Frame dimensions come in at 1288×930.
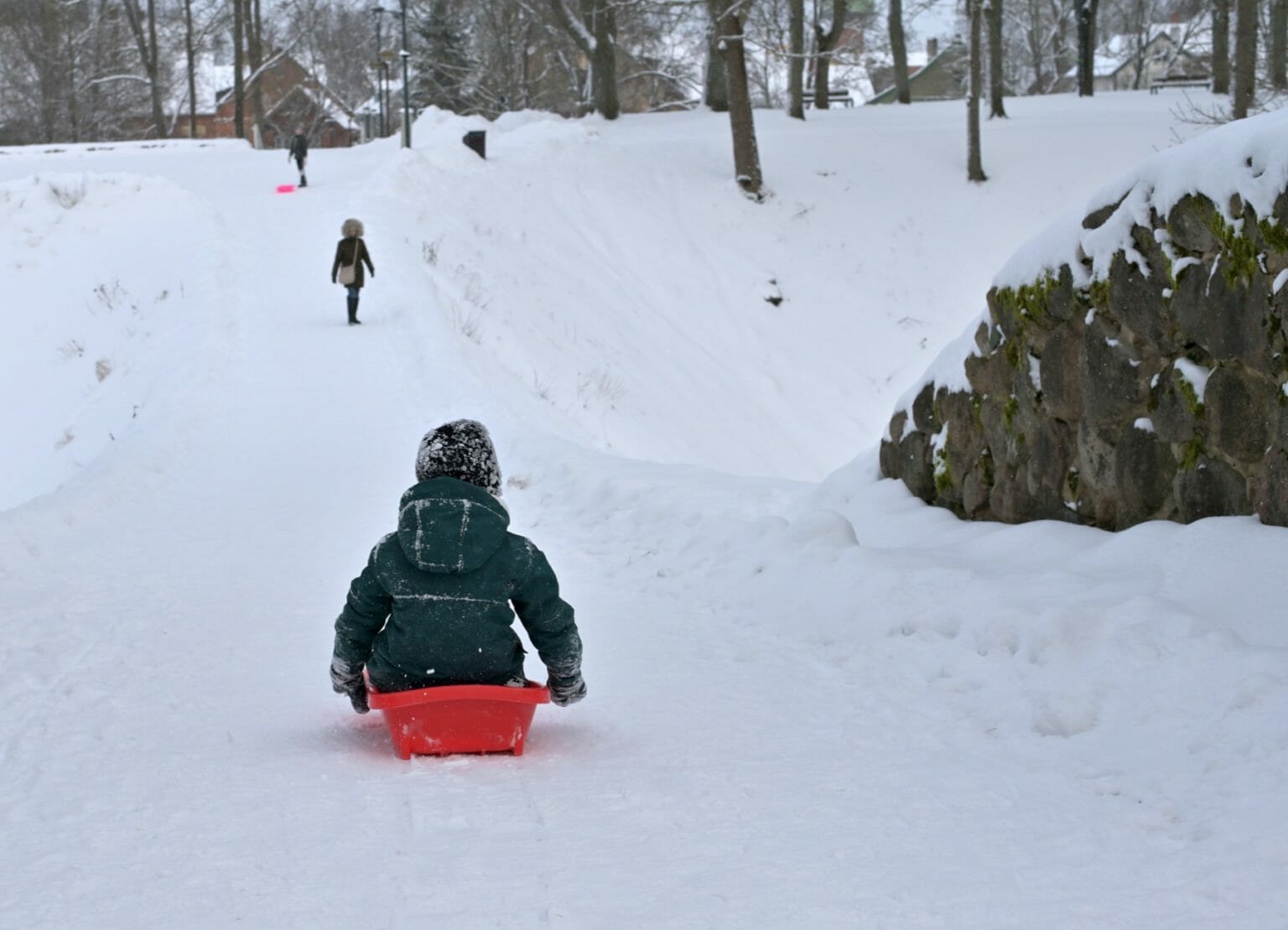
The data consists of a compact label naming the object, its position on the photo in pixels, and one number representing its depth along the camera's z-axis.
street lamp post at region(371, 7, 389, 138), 49.02
